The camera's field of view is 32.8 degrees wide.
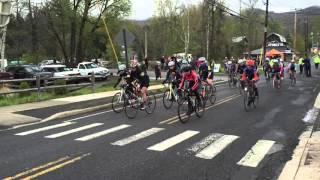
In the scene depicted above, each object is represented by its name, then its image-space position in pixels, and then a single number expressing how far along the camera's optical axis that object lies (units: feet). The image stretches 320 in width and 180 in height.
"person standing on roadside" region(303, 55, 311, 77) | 157.96
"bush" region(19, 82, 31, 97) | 75.42
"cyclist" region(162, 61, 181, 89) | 61.82
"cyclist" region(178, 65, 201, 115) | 52.66
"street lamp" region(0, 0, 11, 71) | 48.42
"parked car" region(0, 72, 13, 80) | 119.74
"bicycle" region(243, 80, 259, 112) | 63.24
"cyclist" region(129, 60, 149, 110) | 56.59
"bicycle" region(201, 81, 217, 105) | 68.61
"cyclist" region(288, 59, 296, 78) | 115.57
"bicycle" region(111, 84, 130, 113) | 56.34
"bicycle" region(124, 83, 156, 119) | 55.83
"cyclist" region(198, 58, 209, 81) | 72.59
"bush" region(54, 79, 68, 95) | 80.38
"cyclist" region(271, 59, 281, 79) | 99.45
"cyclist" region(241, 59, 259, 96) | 63.77
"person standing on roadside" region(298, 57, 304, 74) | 169.99
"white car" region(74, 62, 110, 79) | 147.13
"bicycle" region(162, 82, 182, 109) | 61.86
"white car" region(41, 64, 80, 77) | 136.77
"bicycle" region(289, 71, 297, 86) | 116.44
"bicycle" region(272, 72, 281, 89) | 102.32
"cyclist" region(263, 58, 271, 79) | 128.26
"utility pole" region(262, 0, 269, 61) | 209.72
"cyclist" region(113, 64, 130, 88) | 56.85
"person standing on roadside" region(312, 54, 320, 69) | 202.15
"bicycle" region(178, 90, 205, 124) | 51.24
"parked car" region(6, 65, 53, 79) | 133.80
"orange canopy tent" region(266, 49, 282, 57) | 270.87
